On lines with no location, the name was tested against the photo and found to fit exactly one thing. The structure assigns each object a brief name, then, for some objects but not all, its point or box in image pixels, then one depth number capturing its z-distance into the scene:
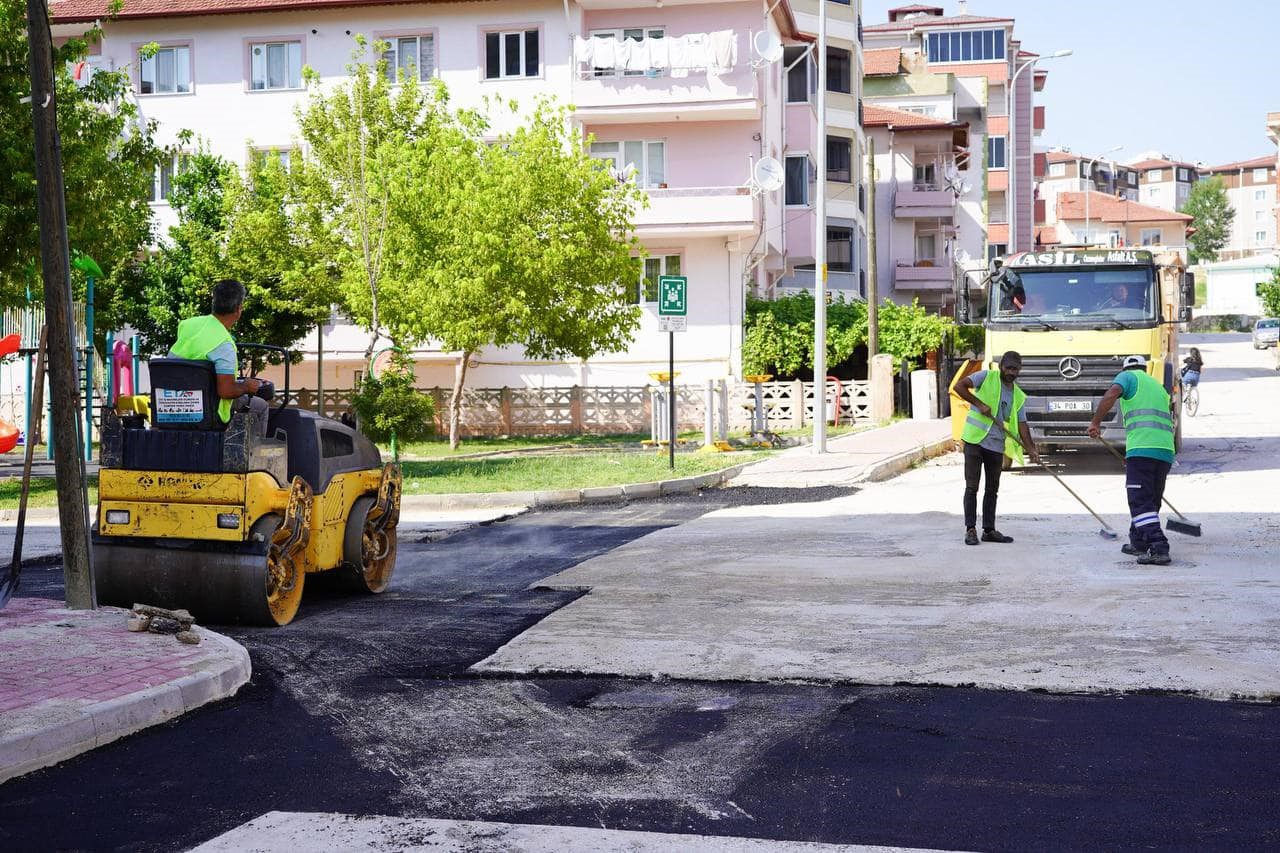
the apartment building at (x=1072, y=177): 141.38
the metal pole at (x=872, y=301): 33.19
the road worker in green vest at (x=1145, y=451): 11.09
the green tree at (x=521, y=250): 27.17
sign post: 20.55
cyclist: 32.94
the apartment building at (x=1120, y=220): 116.12
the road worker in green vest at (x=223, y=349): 8.47
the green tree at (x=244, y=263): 33.16
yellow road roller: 8.48
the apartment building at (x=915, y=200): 57.19
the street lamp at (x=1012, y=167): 41.16
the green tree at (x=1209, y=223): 134.62
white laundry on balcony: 34.06
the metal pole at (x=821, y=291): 23.52
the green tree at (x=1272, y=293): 69.69
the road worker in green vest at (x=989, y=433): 12.72
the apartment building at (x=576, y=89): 34.53
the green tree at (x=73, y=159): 16.69
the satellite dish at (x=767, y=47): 32.91
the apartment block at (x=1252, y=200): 154.00
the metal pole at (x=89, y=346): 17.02
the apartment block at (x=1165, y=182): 162.25
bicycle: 33.62
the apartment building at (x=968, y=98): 66.44
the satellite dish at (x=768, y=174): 32.88
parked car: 71.00
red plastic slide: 14.84
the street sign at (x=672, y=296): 20.58
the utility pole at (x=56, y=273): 8.92
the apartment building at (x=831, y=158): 42.94
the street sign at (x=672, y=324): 20.80
